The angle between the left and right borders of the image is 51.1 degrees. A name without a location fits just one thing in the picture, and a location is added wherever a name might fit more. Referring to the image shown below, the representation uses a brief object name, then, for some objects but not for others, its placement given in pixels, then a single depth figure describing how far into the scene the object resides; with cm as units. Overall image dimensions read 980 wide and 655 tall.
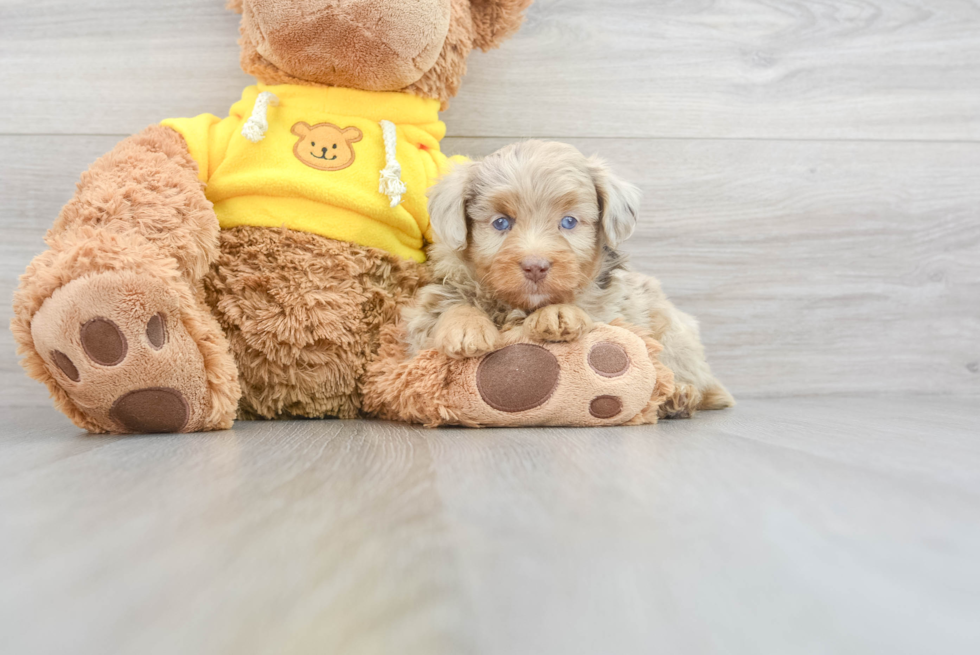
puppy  62
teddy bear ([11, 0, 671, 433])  56
